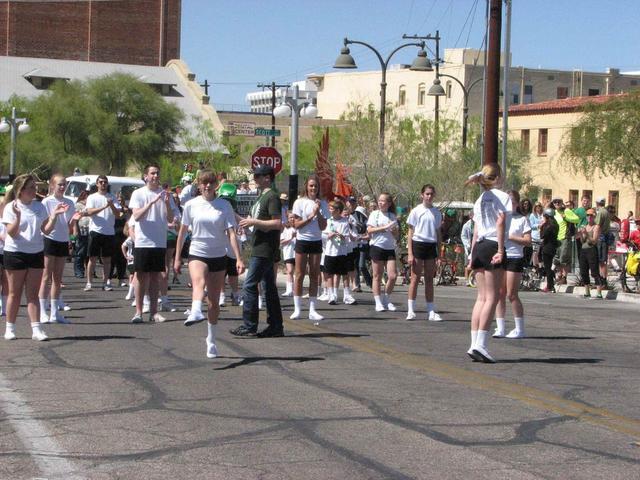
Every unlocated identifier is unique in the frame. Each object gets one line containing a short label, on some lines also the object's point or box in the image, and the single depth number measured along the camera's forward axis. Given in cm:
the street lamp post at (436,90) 4153
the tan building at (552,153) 5838
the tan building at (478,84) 9569
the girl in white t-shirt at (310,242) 1560
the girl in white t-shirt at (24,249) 1291
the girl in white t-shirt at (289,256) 2000
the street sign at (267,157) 2850
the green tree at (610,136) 4172
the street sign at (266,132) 3133
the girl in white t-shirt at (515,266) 1391
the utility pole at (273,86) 7219
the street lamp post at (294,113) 2947
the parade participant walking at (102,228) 1848
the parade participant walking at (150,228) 1467
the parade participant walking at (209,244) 1164
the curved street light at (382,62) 3269
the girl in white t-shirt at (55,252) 1487
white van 3384
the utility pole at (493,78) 2491
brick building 9406
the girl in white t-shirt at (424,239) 1599
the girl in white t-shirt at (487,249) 1162
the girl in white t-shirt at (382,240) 1750
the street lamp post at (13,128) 4847
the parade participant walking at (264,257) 1317
